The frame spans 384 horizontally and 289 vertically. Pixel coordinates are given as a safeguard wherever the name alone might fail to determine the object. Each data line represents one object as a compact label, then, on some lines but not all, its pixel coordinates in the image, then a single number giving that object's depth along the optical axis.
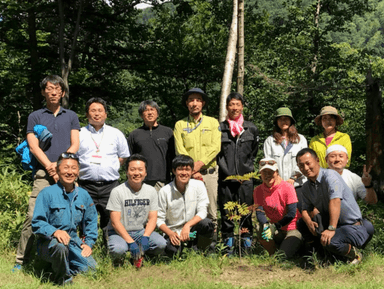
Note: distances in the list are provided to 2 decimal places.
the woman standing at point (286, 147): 5.16
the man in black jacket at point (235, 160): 5.21
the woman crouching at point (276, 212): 4.70
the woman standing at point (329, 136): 5.21
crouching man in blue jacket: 3.99
